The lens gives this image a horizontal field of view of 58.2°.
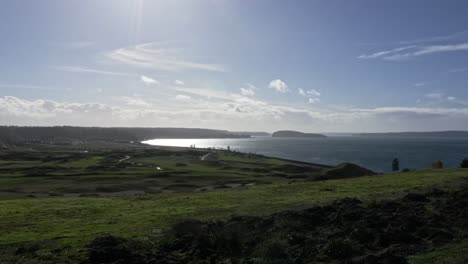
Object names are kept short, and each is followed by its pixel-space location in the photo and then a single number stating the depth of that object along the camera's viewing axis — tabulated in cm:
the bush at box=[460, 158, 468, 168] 7632
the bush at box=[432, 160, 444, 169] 7657
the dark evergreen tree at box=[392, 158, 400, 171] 12088
